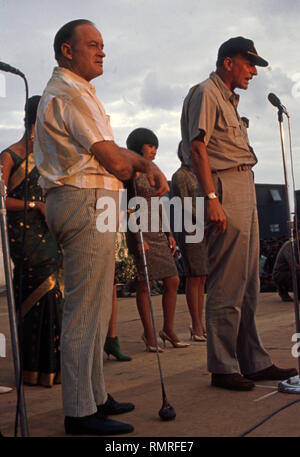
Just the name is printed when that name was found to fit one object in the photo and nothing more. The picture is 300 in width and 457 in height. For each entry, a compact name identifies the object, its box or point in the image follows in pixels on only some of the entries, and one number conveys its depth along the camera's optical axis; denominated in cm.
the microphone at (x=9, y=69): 232
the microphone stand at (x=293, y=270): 315
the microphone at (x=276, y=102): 342
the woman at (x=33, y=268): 382
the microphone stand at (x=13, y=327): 216
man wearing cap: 335
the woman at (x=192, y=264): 532
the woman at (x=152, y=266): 486
